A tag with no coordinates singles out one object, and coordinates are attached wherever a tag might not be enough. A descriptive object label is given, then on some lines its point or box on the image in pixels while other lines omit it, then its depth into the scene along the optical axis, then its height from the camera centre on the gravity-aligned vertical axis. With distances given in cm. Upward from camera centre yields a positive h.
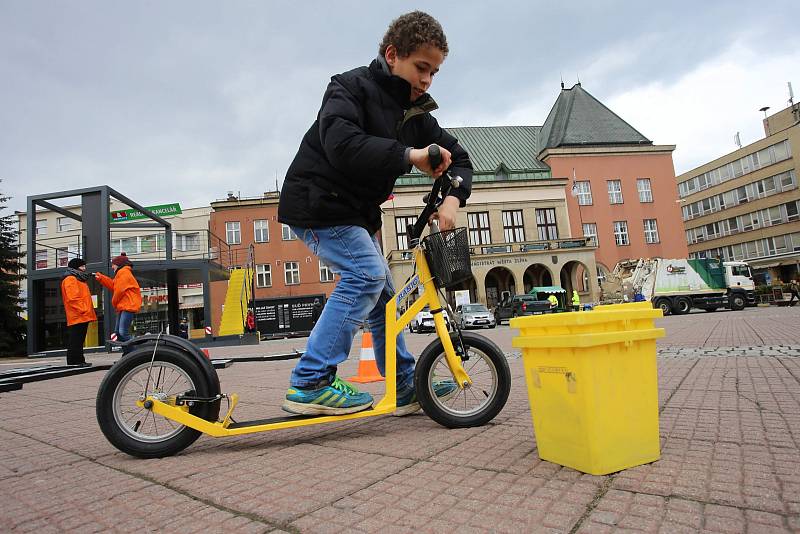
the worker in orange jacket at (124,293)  808 +69
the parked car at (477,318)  2353 -52
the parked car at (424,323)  2234 -54
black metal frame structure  1664 +318
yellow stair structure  2177 +102
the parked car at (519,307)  2612 -21
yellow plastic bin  175 -32
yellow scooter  238 -29
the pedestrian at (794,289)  2822 -54
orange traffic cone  537 -57
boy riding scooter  249 +70
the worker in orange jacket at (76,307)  786 +52
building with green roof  3734 +779
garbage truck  2566 +17
